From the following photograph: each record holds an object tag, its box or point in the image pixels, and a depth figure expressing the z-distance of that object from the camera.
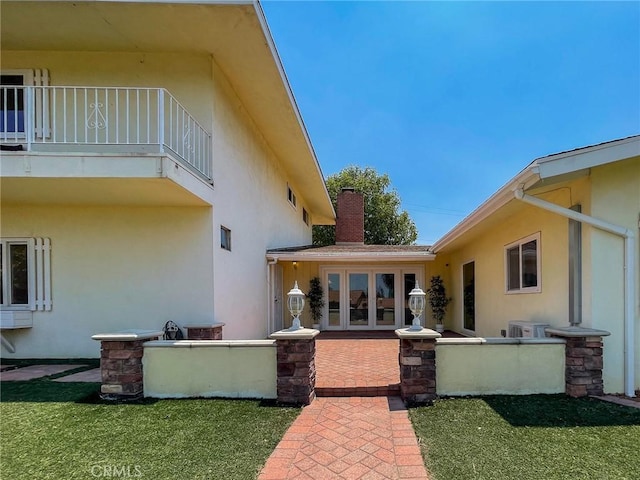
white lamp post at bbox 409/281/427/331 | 5.00
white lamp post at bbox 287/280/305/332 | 5.11
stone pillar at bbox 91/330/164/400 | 4.74
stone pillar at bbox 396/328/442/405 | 4.66
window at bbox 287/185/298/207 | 14.25
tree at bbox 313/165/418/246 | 31.39
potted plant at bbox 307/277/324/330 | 12.25
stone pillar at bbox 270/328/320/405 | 4.66
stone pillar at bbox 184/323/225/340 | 6.37
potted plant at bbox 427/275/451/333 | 12.08
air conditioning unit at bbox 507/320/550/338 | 5.78
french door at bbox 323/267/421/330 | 12.39
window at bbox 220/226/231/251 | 7.31
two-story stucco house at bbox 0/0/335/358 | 6.46
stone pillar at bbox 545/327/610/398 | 4.67
